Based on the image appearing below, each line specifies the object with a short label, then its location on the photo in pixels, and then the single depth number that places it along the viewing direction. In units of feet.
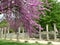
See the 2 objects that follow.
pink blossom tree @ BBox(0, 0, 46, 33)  8.03
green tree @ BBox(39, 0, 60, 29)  33.91
